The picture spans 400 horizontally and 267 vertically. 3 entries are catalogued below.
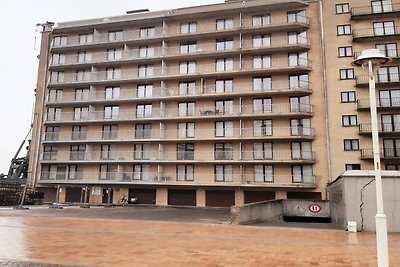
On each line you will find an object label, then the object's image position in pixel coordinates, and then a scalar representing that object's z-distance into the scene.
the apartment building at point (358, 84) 33.03
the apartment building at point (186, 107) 35.59
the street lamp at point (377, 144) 6.18
